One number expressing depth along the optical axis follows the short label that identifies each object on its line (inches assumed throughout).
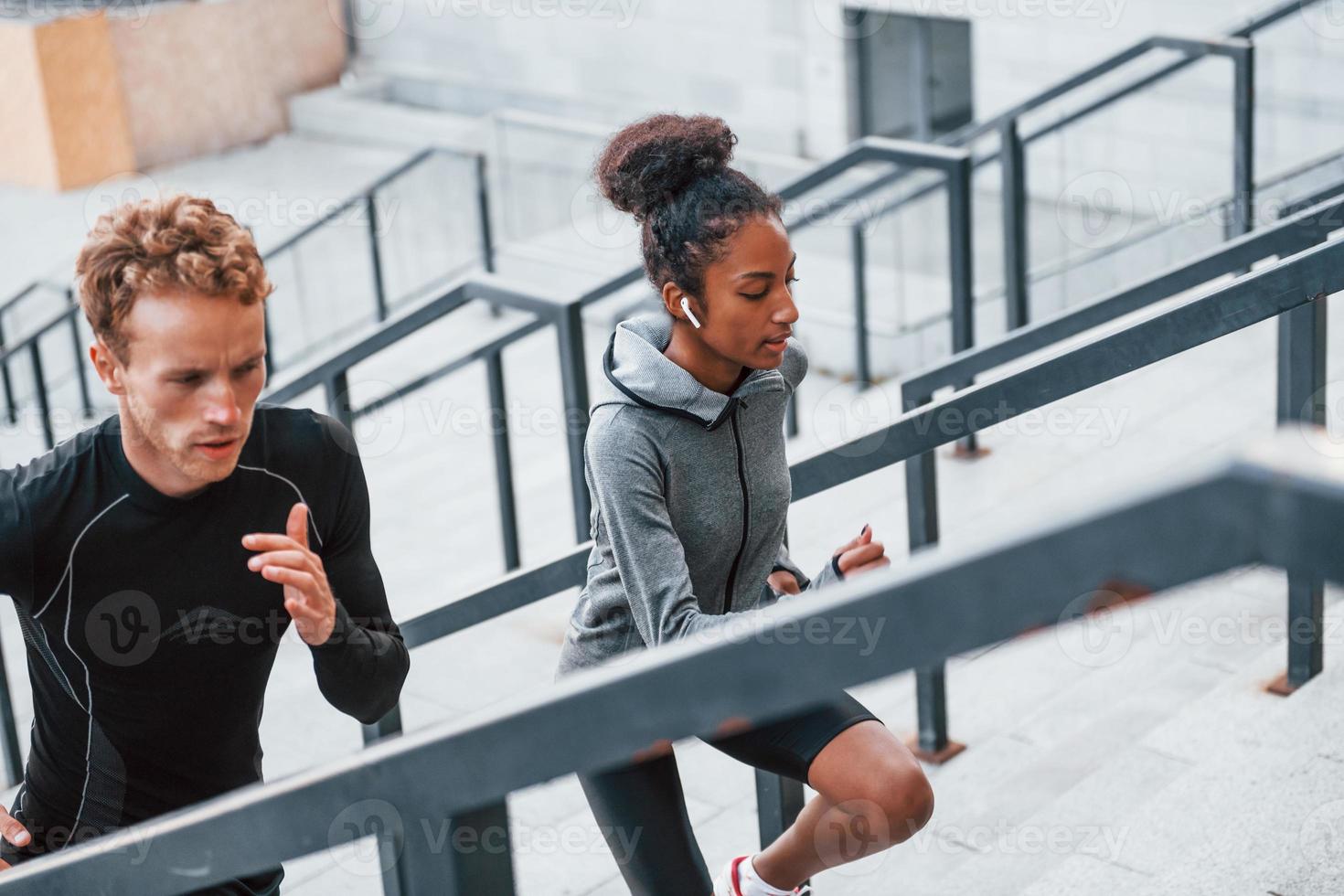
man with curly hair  79.0
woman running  87.0
